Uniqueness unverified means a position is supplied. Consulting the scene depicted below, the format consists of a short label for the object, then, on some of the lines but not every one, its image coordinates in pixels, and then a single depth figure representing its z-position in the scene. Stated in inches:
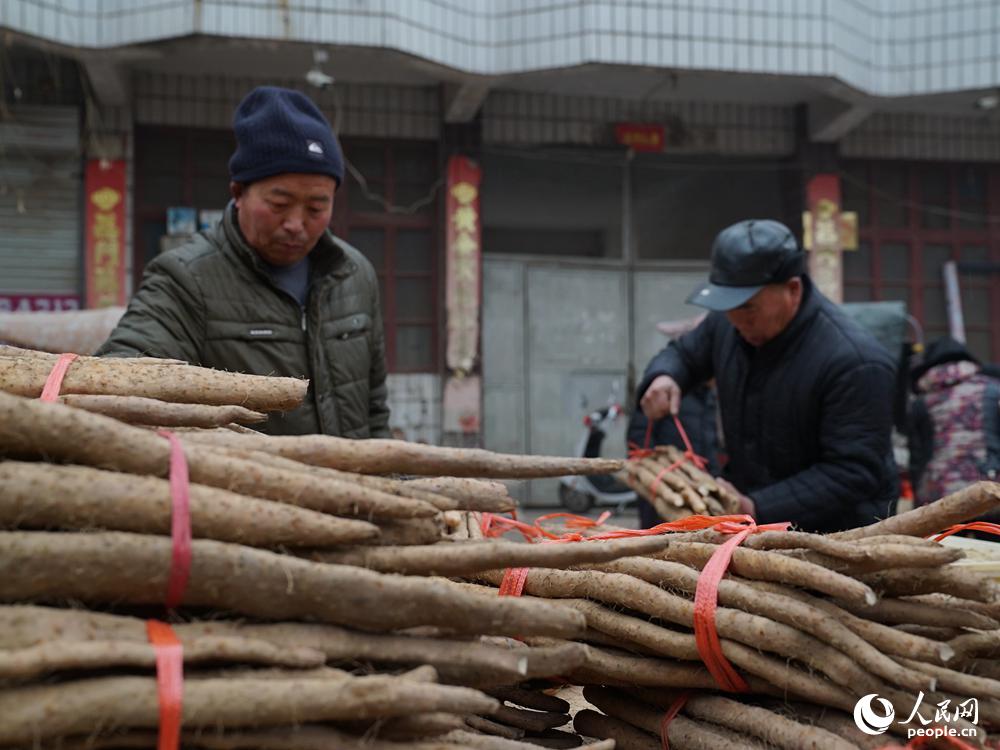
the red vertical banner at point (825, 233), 419.5
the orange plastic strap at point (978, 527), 66.0
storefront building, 348.2
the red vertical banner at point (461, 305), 389.7
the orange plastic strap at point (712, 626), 60.9
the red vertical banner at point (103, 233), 360.5
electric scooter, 380.8
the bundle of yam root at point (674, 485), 133.9
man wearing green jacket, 109.5
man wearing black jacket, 123.3
